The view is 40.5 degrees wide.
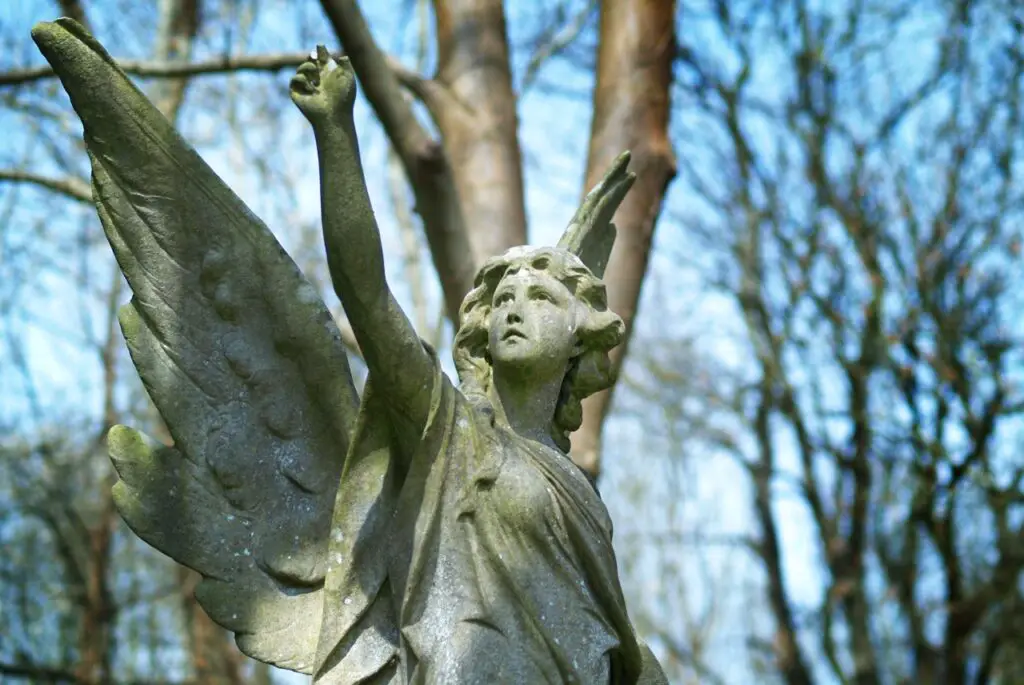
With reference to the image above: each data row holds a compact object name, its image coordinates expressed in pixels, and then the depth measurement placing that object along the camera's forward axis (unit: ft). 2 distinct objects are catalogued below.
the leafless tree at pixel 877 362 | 33.24
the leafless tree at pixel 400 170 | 21.62
